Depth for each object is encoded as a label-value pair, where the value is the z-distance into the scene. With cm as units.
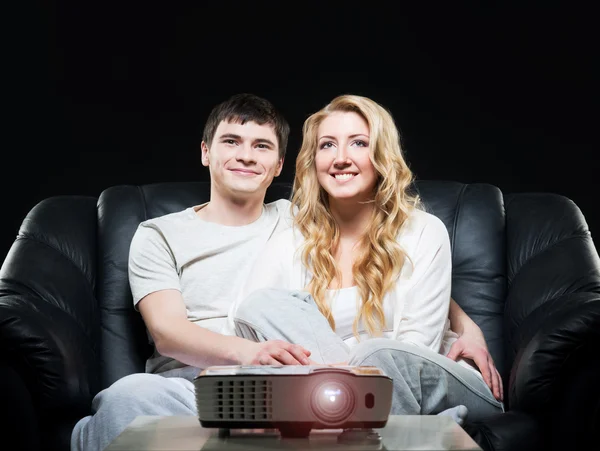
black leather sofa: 227
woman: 236
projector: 150
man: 256
